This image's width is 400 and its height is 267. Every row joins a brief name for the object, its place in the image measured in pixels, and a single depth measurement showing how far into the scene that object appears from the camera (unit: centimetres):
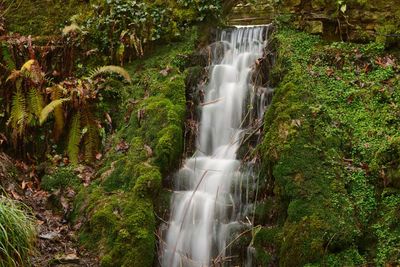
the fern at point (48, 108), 780
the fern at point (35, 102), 822
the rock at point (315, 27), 879
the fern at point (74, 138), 793
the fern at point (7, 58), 885
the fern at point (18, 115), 814
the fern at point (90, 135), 802
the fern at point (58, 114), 818
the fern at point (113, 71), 869
